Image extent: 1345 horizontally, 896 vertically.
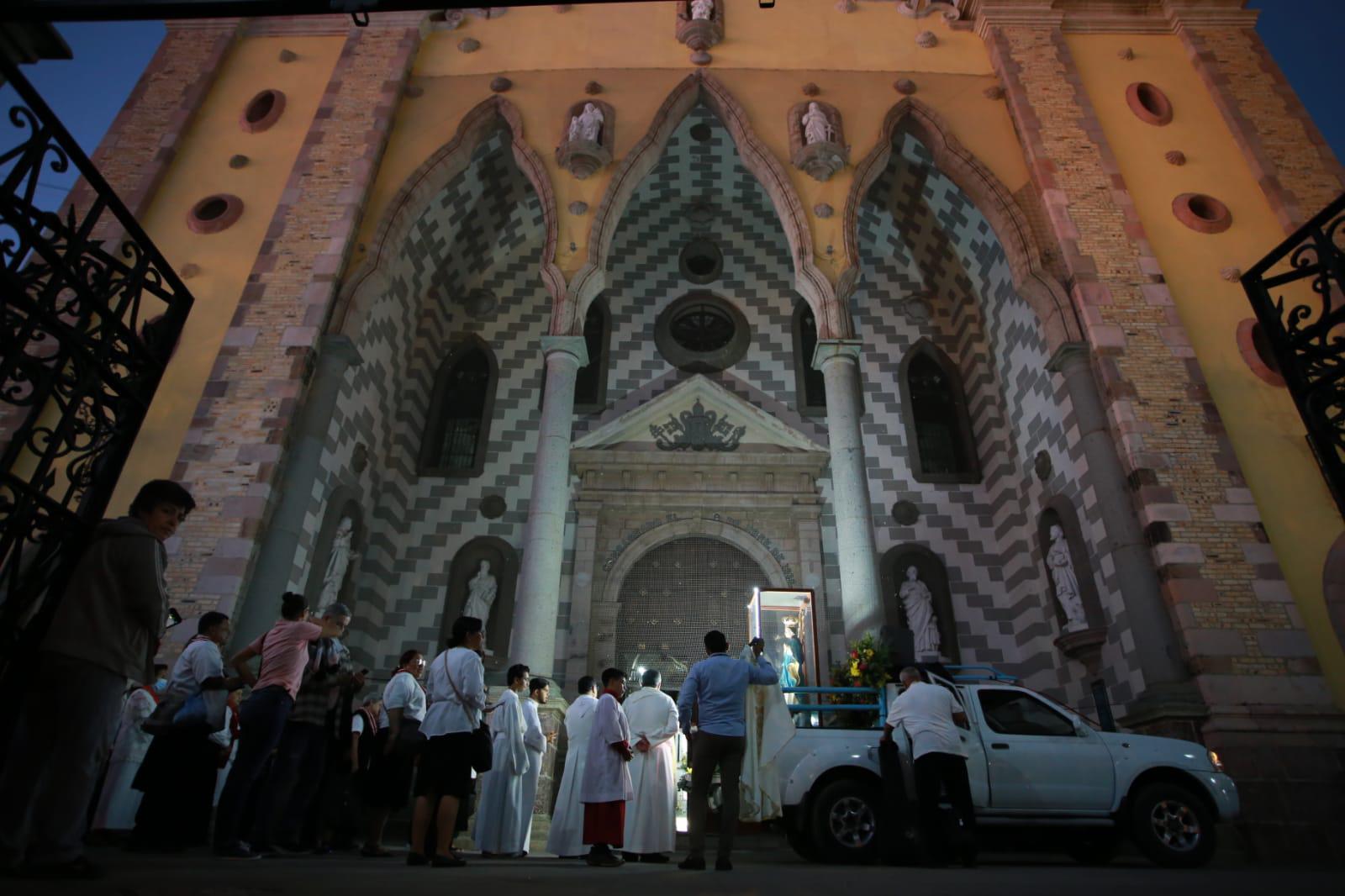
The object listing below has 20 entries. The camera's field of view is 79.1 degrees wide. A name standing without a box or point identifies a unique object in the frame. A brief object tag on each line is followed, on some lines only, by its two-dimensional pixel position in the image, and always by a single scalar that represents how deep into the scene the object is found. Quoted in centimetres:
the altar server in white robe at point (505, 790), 669
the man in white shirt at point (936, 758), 541
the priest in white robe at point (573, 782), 697
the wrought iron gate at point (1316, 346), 409
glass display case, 1050
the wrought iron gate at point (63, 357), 344
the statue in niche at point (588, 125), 1286
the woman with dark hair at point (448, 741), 505
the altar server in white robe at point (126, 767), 635
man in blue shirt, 543
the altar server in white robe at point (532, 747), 698
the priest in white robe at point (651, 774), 673
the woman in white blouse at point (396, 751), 589
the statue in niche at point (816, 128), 1280
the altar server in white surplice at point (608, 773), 612
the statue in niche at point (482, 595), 1330
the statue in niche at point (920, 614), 1291
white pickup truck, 601
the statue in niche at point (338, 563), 1163
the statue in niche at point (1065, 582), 1088
